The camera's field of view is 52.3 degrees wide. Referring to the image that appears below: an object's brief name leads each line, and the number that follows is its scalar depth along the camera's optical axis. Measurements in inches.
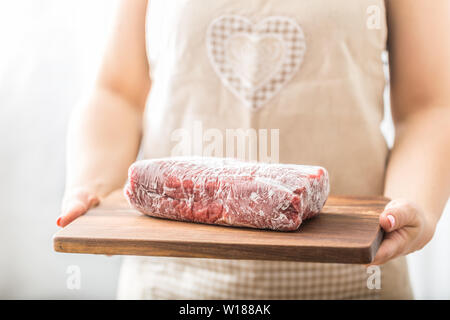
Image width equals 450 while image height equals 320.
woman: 52.6
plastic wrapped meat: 38.6
